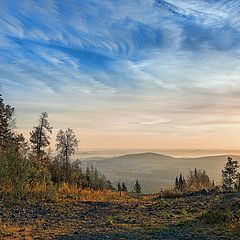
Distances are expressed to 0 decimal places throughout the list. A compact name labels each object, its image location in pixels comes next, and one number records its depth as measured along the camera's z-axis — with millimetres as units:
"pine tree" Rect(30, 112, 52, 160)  42500
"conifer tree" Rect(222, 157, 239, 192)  54344
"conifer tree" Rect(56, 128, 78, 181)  44812
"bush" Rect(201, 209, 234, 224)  14152
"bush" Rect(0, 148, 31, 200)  19922
